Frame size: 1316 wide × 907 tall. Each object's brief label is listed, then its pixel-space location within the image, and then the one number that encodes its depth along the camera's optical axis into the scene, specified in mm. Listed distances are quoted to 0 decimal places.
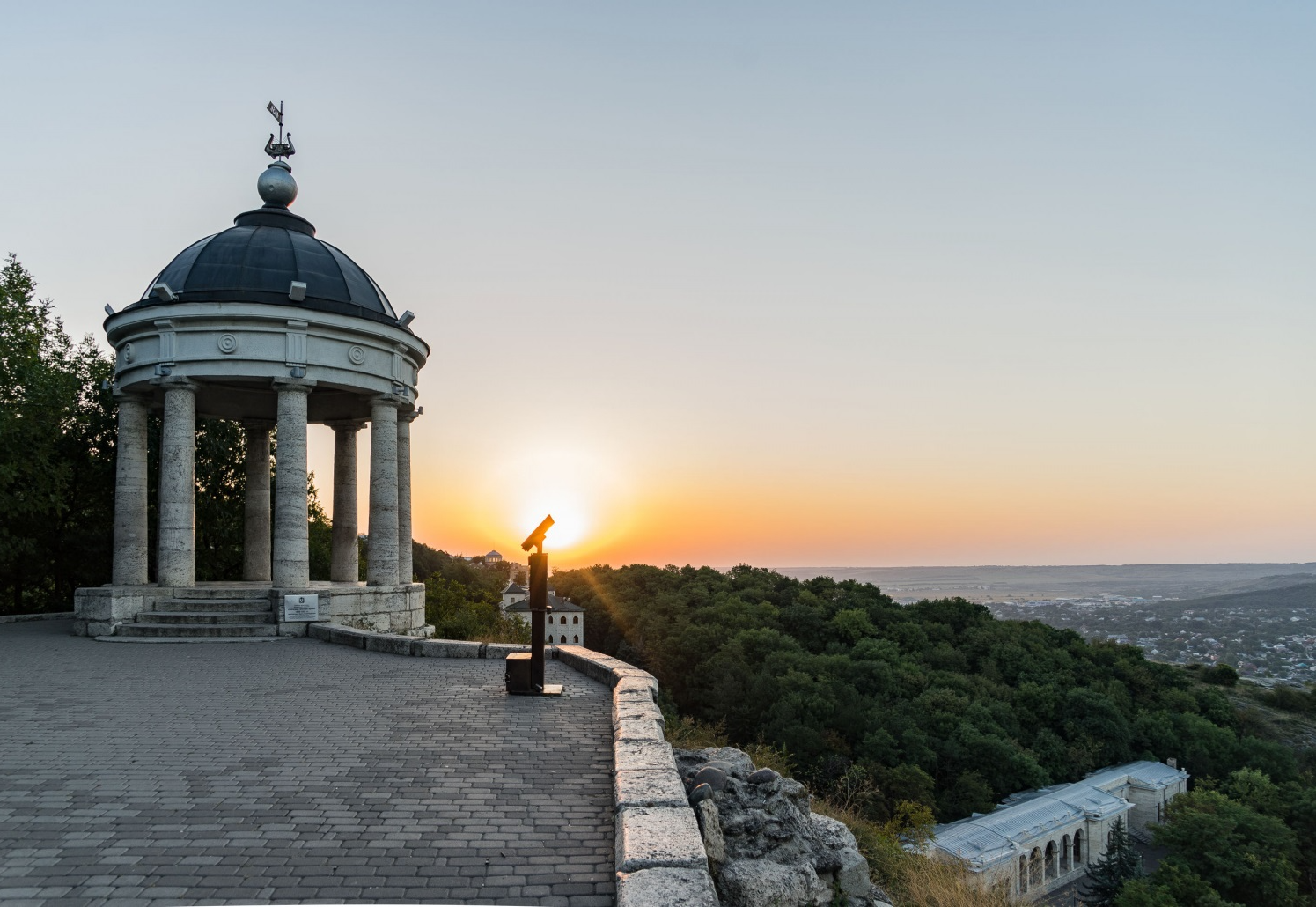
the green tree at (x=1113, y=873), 41875
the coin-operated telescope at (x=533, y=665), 10641
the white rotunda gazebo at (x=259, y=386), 18375
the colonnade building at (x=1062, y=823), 43594
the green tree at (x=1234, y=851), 42219
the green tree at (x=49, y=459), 23609
